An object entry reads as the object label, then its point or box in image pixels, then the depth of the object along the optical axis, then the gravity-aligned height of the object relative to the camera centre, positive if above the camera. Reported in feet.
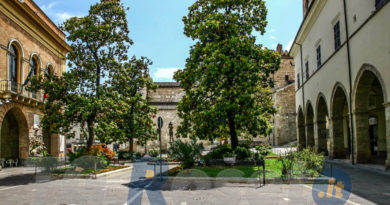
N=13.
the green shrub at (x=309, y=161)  38.87 -4.27
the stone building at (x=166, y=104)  143.43 +10.00
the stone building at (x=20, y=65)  68.69 +14.44
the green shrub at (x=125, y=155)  91.95 -7.55
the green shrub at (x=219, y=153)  55.62 -4.56
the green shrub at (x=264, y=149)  78.52 -6.09
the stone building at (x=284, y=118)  144.05 +2.77
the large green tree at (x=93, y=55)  55.26 +13.34
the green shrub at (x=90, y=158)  52.65 -4.74
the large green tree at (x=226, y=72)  52.90 +8.75
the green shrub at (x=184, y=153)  49.14 -3.90
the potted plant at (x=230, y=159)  52.44 -5.30
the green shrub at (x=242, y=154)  55.62 -4.72
